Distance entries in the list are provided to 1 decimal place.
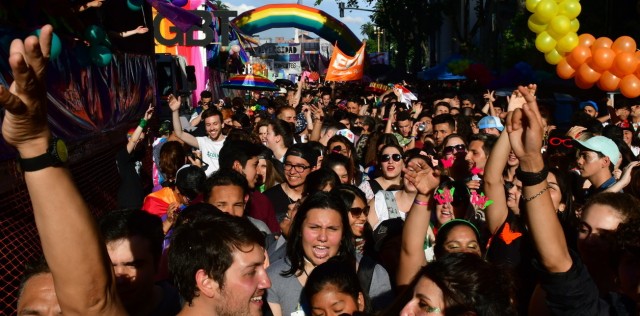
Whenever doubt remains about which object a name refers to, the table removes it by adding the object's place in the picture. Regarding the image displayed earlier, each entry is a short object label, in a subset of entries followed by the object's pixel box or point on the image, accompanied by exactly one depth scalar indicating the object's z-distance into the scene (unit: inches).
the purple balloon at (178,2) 833.5
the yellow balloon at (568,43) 384.8
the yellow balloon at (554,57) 394.0
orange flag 826.2
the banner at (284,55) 2315.0
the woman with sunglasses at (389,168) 293.0
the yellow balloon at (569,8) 391.9
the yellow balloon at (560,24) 386.3
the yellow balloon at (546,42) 393.4
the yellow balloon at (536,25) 398.3
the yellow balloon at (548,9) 390.9
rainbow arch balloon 1469.0
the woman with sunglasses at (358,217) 205.0
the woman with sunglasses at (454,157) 297.0
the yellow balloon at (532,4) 398.3
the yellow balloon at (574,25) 394.5
